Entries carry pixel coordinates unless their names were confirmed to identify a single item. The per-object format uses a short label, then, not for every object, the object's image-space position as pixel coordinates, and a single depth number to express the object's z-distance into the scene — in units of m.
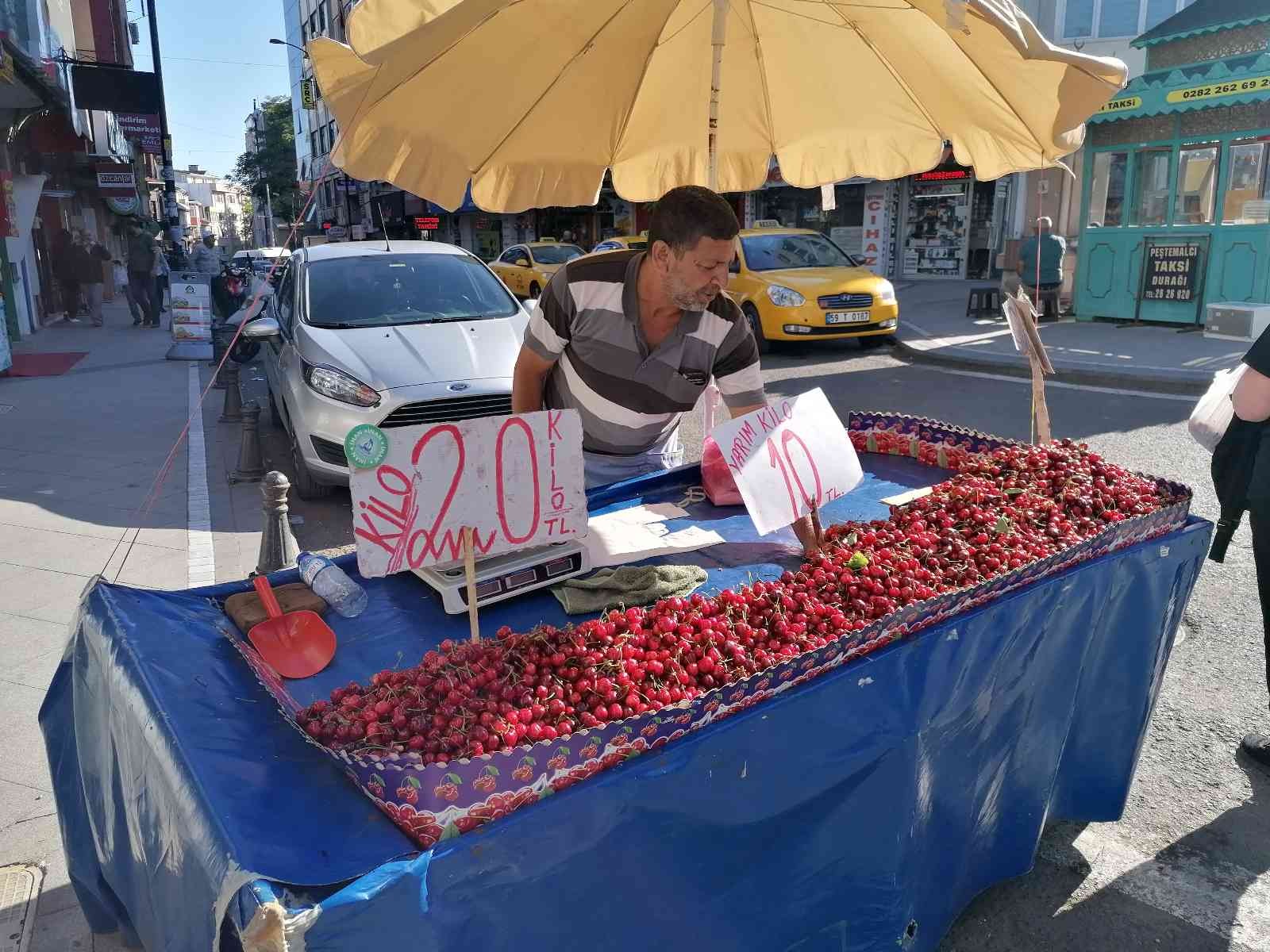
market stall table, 1.58
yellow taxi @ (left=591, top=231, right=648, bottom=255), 18.06
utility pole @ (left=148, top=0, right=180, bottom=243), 22.73
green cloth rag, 2.35
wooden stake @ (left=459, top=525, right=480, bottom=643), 2.10
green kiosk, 12.80
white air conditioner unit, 12.34
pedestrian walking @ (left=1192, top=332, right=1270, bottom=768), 3.03
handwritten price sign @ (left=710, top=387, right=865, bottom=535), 2.50
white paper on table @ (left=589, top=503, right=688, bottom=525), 3.02
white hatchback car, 6.29
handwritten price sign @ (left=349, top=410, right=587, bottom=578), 2.05
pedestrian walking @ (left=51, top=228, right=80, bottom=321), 21.28
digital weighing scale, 2.33
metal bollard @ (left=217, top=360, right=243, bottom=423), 9.90
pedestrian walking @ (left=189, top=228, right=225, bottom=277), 25.68
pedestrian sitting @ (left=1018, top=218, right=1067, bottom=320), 14.72
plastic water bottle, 2.37
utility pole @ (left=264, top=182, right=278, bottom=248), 72.12
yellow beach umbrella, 2.44
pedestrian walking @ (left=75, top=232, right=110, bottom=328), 21.14
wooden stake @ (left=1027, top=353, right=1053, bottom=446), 3.36
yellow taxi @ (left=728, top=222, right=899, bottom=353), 12.94
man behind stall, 3.09
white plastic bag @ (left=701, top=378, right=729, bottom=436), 3.88
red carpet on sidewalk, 13.05
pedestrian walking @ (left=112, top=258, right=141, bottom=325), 30.31
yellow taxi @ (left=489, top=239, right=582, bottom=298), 19.60
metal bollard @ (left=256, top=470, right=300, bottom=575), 4.17
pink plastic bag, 3.16
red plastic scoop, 2.15
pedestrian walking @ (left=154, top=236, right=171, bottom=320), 21.39
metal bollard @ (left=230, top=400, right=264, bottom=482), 7.53
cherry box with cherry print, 1.61
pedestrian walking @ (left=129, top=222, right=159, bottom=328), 18.98
